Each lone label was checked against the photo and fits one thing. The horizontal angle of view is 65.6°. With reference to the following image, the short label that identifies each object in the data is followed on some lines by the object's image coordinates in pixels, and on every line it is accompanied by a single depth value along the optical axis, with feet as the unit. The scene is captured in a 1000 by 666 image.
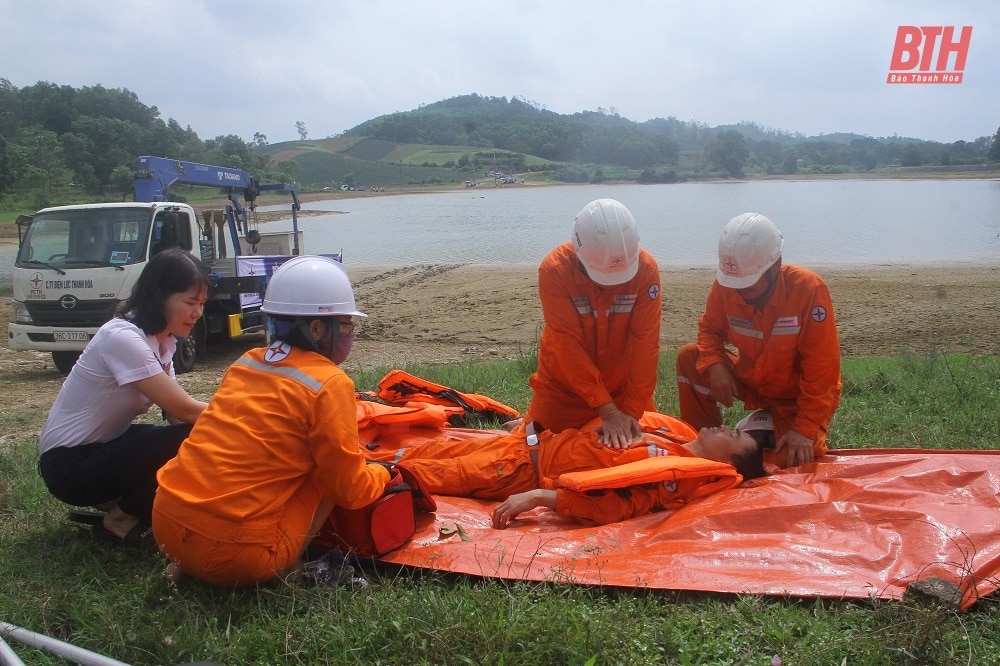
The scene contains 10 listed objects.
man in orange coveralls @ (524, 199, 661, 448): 13.62
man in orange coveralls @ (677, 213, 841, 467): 14.35
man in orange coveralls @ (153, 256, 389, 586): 9.36
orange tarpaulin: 9.70
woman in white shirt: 11.12
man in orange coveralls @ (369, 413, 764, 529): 12.64
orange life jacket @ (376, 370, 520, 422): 19.01
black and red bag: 10.55
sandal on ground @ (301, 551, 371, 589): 9.97
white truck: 31.09
